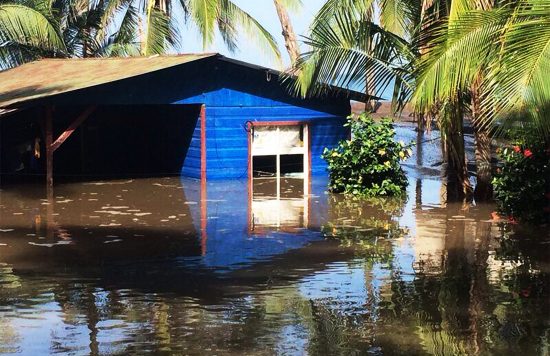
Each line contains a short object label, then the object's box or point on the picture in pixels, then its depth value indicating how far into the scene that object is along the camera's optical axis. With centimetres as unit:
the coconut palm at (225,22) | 2222
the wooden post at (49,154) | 1955
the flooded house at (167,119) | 2012
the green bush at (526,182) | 1381
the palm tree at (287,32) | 2822
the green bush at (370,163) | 1822
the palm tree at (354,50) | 1639
